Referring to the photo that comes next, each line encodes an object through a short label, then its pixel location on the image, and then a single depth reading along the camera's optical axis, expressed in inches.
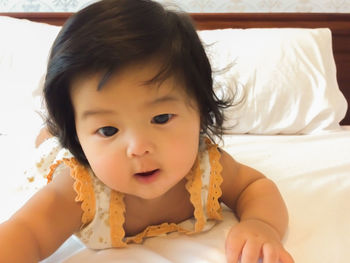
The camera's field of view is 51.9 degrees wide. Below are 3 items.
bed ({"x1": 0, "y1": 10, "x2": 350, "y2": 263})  24.4
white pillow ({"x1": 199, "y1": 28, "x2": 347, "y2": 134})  44.7
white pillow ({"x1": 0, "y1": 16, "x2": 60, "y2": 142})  46.1
